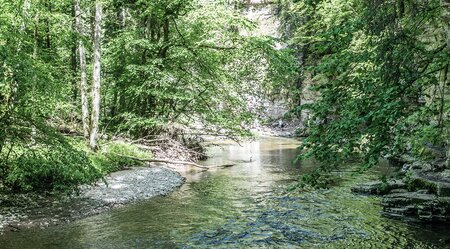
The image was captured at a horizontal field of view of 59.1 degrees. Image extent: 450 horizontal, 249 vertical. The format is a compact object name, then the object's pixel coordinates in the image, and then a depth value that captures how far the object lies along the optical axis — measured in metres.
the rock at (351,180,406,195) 13.26
